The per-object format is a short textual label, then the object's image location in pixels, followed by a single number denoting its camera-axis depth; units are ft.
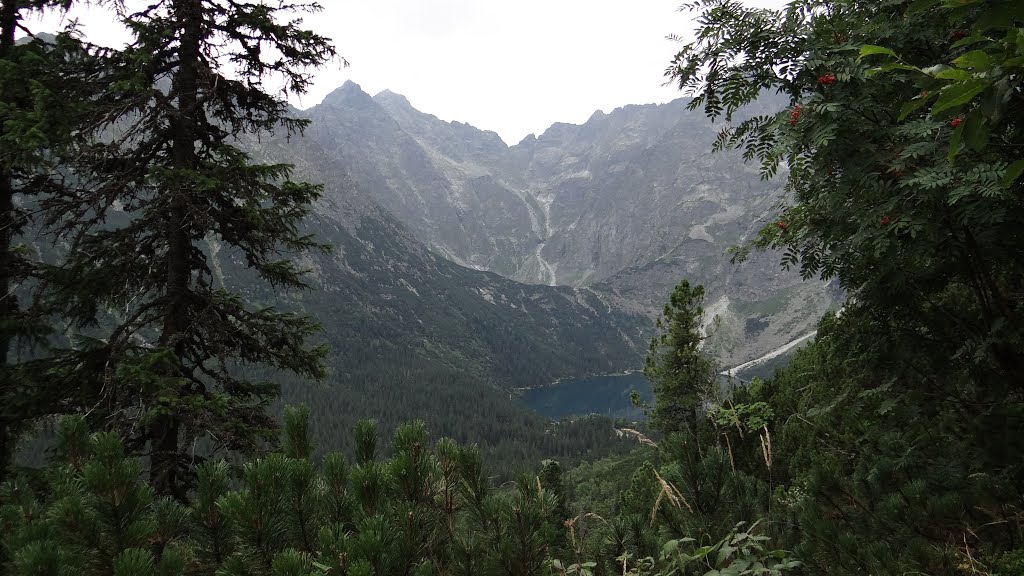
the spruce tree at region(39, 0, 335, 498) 22.33
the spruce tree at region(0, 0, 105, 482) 20.30
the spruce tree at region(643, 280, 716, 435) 69.46
